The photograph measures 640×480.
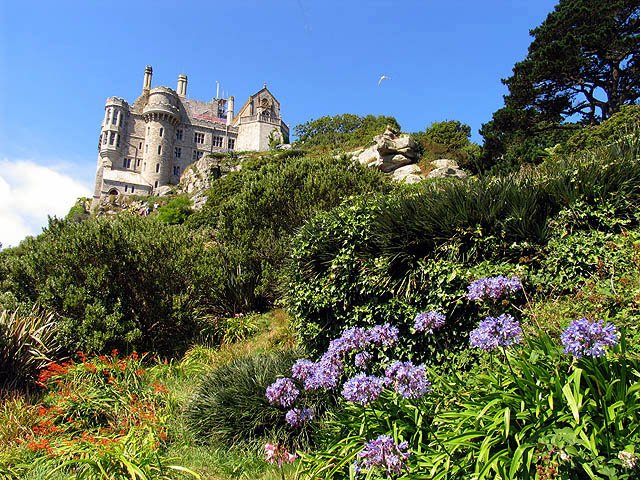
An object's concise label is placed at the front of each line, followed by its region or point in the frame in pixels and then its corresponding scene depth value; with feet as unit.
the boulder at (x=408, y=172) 77.86
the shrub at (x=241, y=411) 14.83
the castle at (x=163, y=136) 230.68
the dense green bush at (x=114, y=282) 25.66
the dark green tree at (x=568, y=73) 71.00
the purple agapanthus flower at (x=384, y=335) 11.21
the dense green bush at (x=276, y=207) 36.42
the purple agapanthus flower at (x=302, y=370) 11.66
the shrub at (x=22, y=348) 21.63
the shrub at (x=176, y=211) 126.72
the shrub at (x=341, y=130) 123.13
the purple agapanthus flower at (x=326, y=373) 10.91
